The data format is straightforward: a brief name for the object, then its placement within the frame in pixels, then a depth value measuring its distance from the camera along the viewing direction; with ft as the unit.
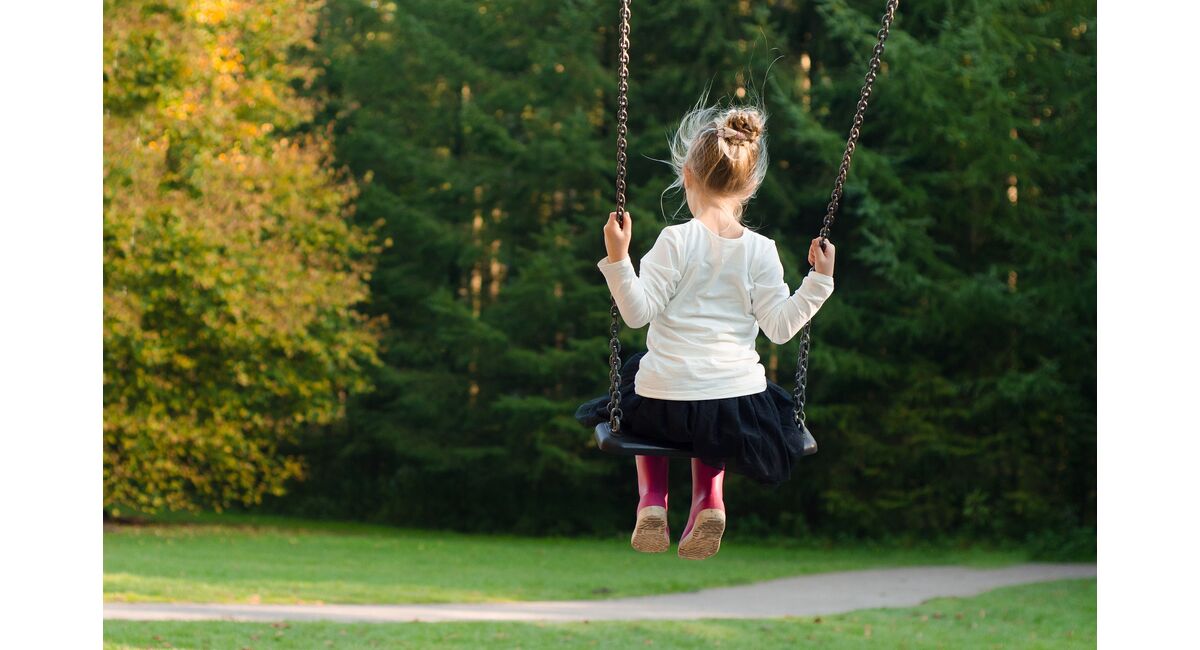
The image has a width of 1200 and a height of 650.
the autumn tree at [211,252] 46.37
